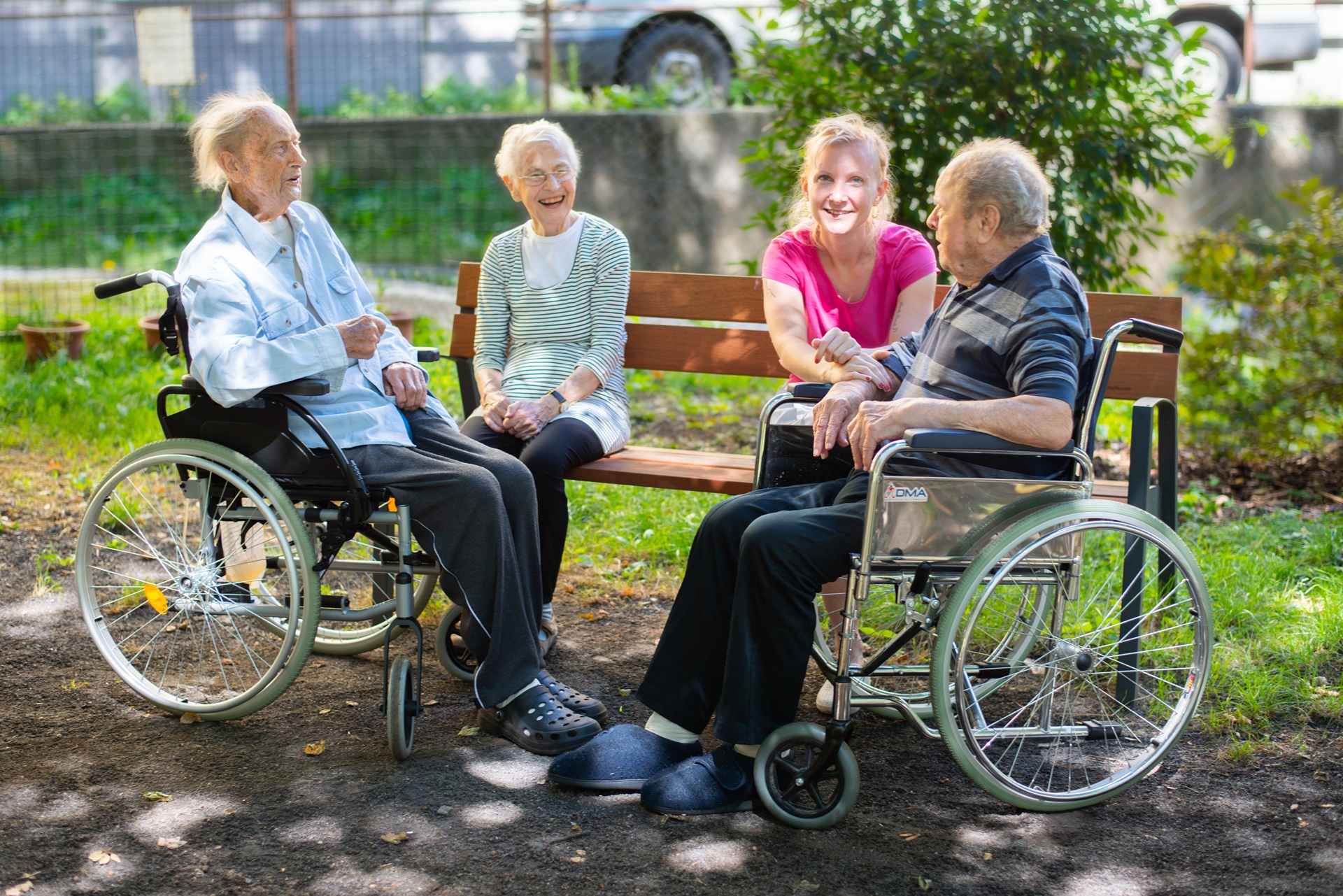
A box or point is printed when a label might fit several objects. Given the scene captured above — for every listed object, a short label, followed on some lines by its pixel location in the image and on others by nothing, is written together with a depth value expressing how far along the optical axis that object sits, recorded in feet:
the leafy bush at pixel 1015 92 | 14.46
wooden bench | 11.54
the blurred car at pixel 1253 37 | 27.04
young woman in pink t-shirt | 10.91
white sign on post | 27.53
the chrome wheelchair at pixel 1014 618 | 8.33
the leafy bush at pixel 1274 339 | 16.47
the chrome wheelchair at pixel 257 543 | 9.56
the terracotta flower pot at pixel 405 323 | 20.86
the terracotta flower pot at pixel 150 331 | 21.29
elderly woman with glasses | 11.93
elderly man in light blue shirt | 9.74
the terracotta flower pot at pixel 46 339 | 21.20
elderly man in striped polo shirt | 8.58
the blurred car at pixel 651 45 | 28.89
